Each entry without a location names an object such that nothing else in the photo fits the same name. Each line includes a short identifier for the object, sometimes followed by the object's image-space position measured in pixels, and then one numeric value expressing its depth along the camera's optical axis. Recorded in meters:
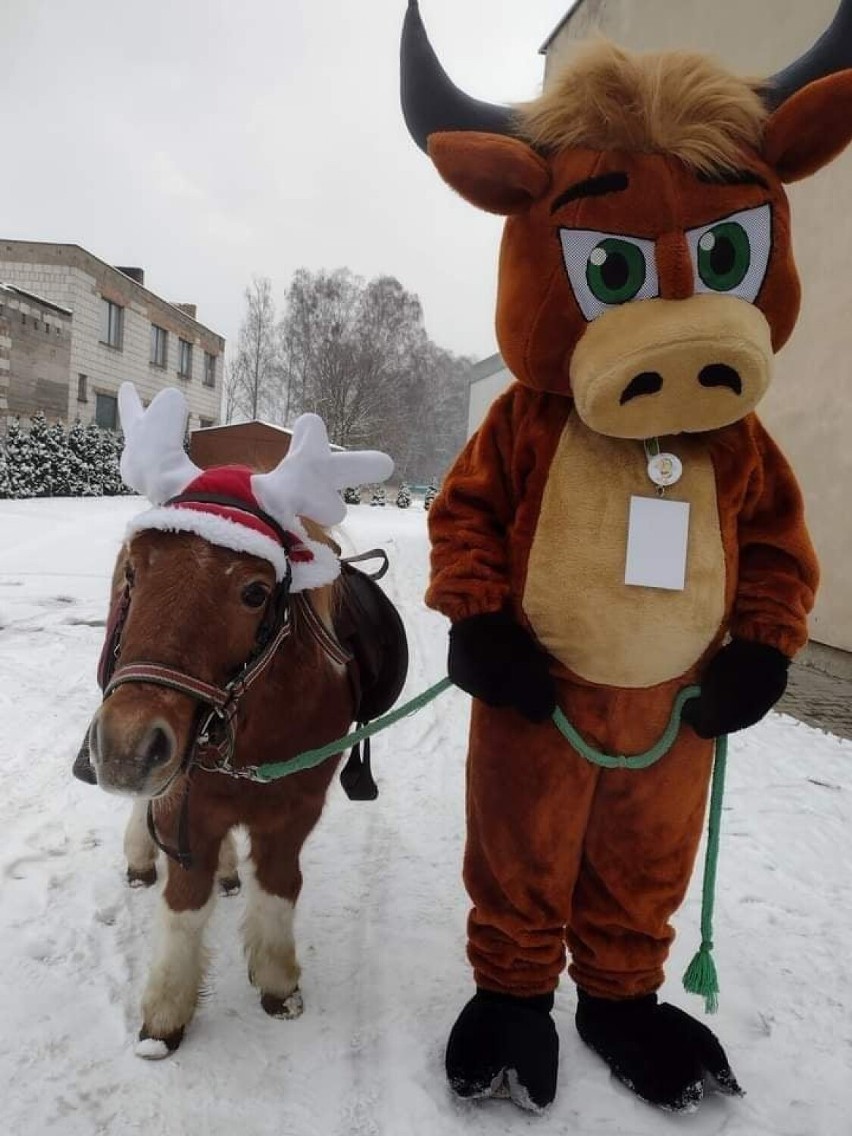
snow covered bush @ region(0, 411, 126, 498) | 16.42
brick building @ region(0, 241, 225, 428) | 20.52
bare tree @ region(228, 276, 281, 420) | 40.72
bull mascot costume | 1.50
